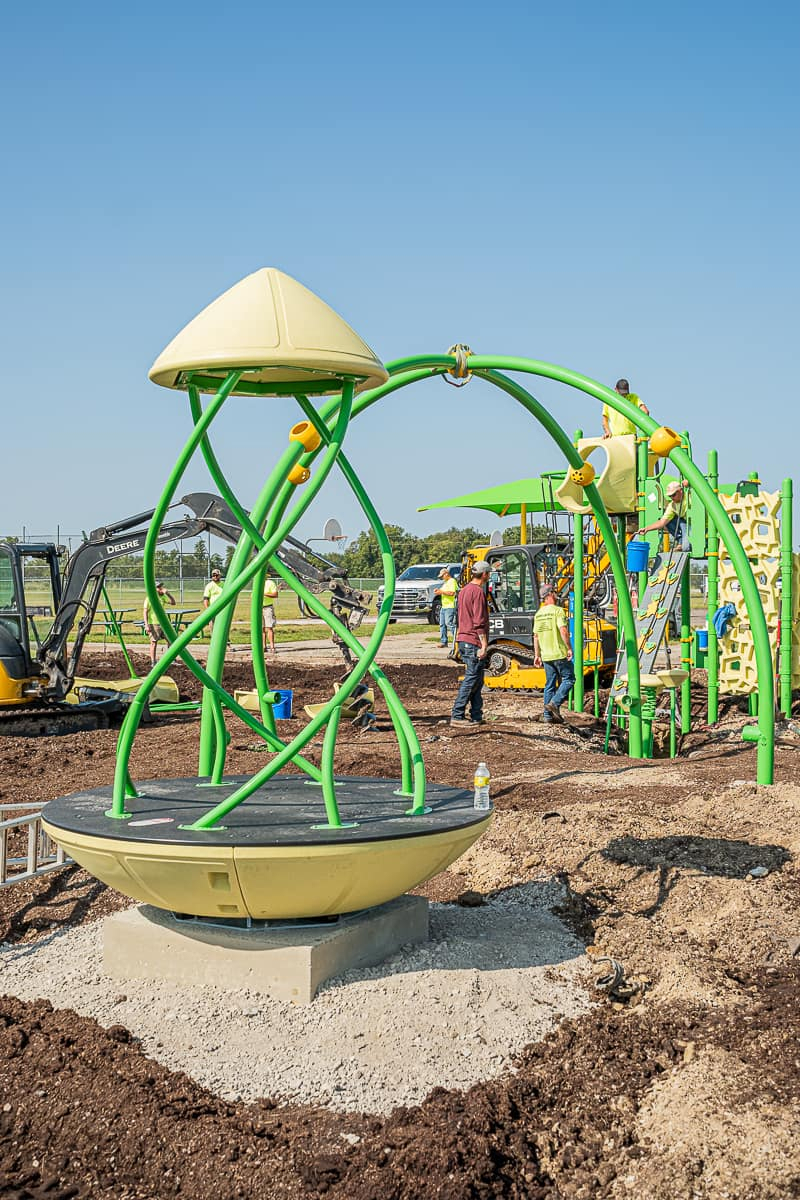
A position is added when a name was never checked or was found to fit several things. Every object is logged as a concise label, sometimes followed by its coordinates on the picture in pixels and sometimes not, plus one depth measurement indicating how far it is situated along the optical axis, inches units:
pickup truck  1559.8
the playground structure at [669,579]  509.7
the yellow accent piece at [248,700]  581.4
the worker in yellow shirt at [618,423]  587.8
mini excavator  584.1
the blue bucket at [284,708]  557.2
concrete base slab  211.3
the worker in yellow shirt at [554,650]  593.3
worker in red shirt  572.7
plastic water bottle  238.7
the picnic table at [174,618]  915.5
